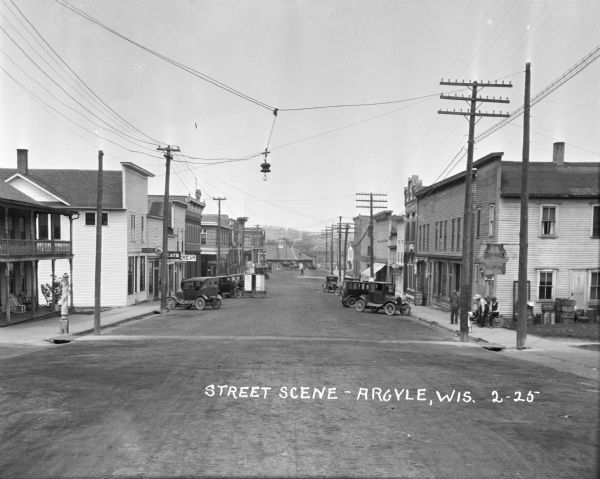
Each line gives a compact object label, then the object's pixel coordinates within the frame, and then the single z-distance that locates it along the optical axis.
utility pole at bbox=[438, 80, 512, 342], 23.28
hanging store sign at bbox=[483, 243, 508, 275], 23.47
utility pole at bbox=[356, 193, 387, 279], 58.19
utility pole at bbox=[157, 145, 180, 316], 33.50
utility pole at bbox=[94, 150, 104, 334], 23.12
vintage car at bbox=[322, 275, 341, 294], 64.19
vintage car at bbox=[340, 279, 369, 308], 38.78
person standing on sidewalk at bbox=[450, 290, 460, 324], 28.78
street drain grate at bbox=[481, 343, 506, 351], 20.55
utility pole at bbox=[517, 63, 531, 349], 19.78
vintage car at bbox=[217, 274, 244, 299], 50.56
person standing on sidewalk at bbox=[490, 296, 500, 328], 27.55
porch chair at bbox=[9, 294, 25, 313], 29.53
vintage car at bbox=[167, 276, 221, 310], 38.03
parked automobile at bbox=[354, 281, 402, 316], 36.12
